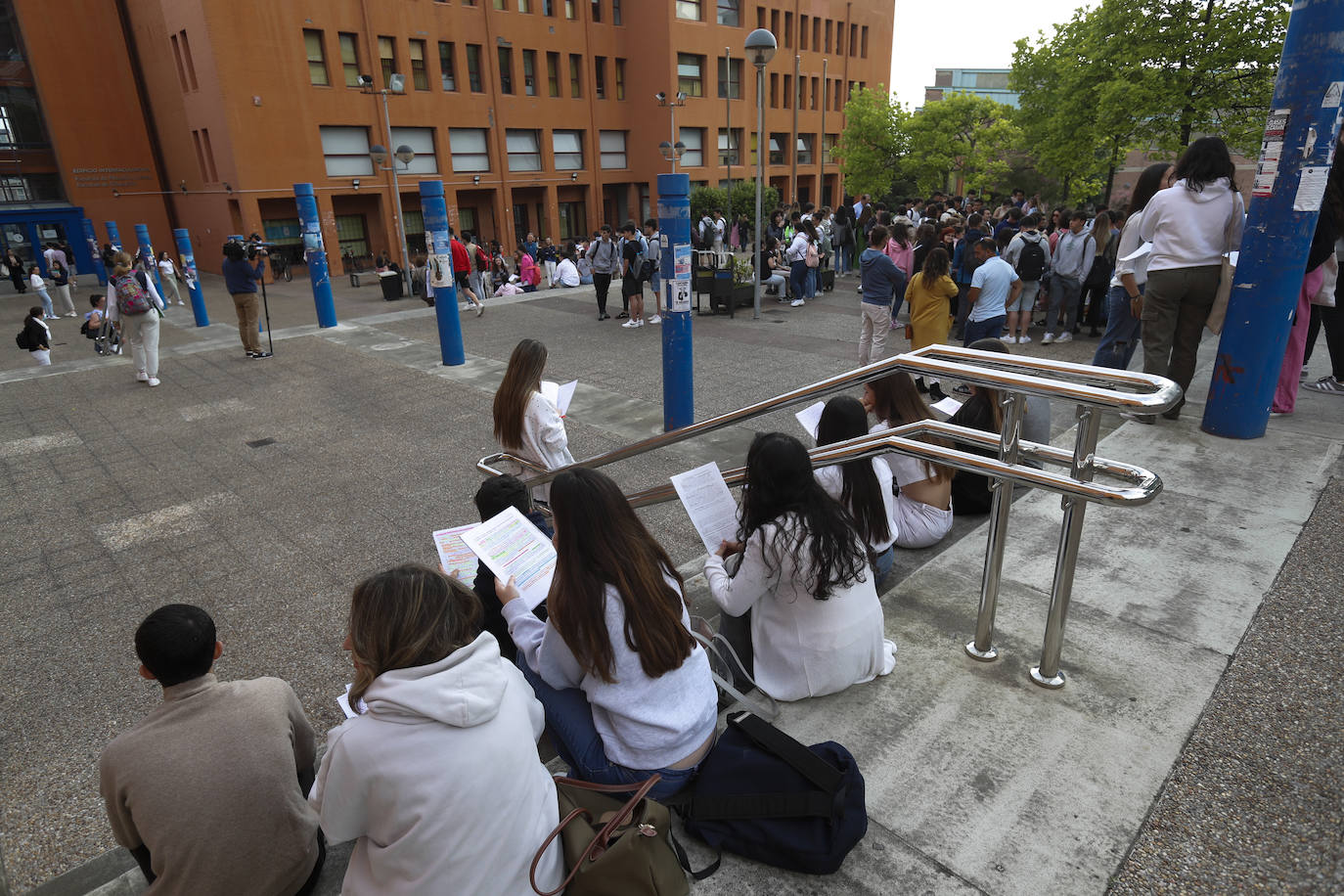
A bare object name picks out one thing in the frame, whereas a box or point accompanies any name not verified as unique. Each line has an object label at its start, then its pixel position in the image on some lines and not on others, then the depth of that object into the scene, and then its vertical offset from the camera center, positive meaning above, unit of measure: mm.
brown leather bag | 2115 -1794
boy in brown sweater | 2254 -1678
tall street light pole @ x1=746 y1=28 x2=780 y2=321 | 11711 +2298
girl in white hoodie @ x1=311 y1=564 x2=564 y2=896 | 1949 -1411
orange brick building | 26266 +4055
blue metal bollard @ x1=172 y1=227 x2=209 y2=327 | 16375 -1229
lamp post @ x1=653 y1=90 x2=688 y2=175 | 31312 +4245
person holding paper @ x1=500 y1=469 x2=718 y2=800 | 2469 -1440
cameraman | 12078 -1109
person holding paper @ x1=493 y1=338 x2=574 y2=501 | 5254 -1439
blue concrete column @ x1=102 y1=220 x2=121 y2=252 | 21375 -457
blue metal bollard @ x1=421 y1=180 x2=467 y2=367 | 10844 -935
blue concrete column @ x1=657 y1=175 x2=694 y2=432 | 7441 -935
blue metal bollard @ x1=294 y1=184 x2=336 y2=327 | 14383 -590
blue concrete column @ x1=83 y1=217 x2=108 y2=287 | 27266 -1143
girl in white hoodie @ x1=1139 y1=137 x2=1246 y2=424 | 5871 -466
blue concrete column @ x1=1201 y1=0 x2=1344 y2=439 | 5043 -276
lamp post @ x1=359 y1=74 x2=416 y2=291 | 19828 +1483
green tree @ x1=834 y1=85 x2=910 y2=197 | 40406 +2834
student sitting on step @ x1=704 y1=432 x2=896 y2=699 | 2881 -1501
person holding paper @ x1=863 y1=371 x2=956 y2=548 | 4574 -1824
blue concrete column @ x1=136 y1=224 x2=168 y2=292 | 16875 -680
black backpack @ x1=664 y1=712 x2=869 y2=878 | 2332 -1858
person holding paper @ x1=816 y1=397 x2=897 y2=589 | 3686 -1377
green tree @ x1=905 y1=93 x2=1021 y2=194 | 38375 +2596
